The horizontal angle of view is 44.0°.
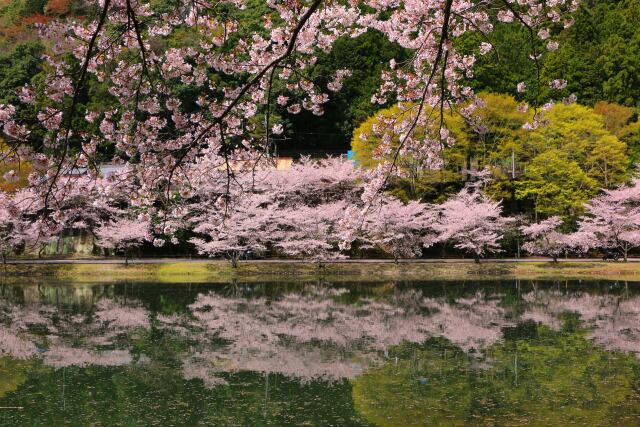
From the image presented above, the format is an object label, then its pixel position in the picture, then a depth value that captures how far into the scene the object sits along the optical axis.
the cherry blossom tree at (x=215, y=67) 8.07
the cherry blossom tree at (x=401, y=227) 38.03
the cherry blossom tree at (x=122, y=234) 37.50
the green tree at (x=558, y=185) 39.78
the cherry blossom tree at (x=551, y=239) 38.16
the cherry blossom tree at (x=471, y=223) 38.06
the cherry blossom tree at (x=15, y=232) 36.53
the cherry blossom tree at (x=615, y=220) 37.91
